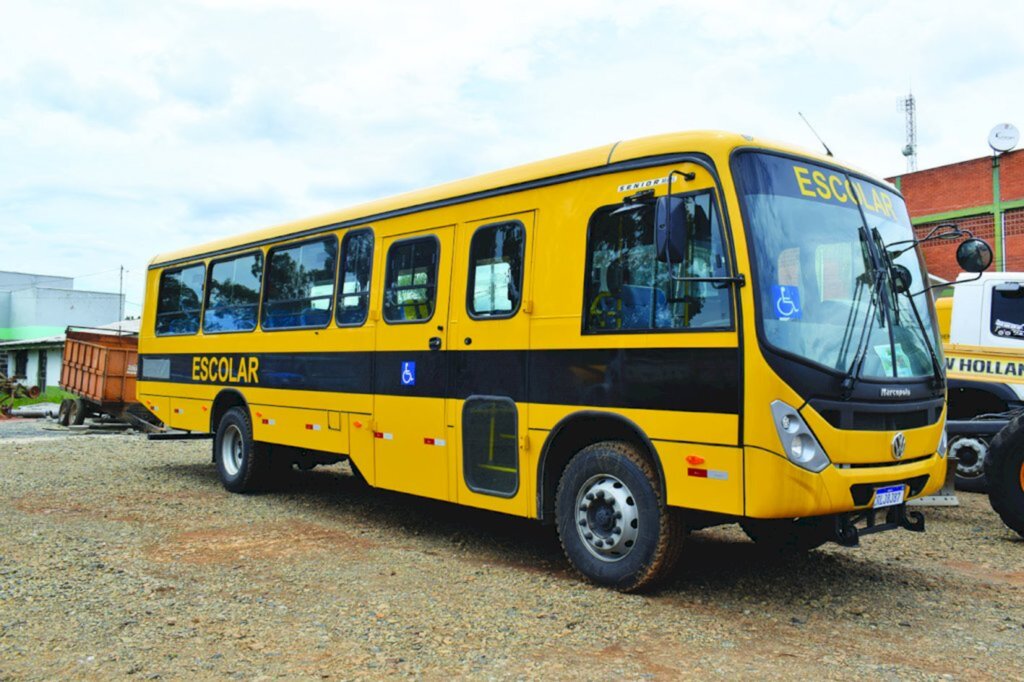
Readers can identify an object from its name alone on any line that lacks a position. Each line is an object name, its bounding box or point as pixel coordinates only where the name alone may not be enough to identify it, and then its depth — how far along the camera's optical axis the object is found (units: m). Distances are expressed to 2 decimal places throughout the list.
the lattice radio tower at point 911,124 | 36.09
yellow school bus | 5.22
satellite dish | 24.53
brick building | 25.09
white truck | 9.99
